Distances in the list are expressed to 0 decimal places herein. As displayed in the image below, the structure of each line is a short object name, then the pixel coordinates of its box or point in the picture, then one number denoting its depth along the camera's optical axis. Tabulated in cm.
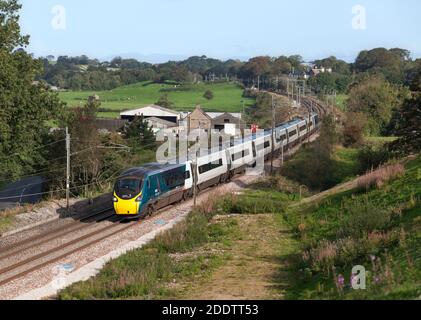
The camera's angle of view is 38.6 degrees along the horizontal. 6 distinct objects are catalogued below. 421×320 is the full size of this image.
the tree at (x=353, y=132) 6088
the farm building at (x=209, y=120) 9525
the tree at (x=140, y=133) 6462
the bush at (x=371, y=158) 4419
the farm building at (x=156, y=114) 10519
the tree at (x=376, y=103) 8194
